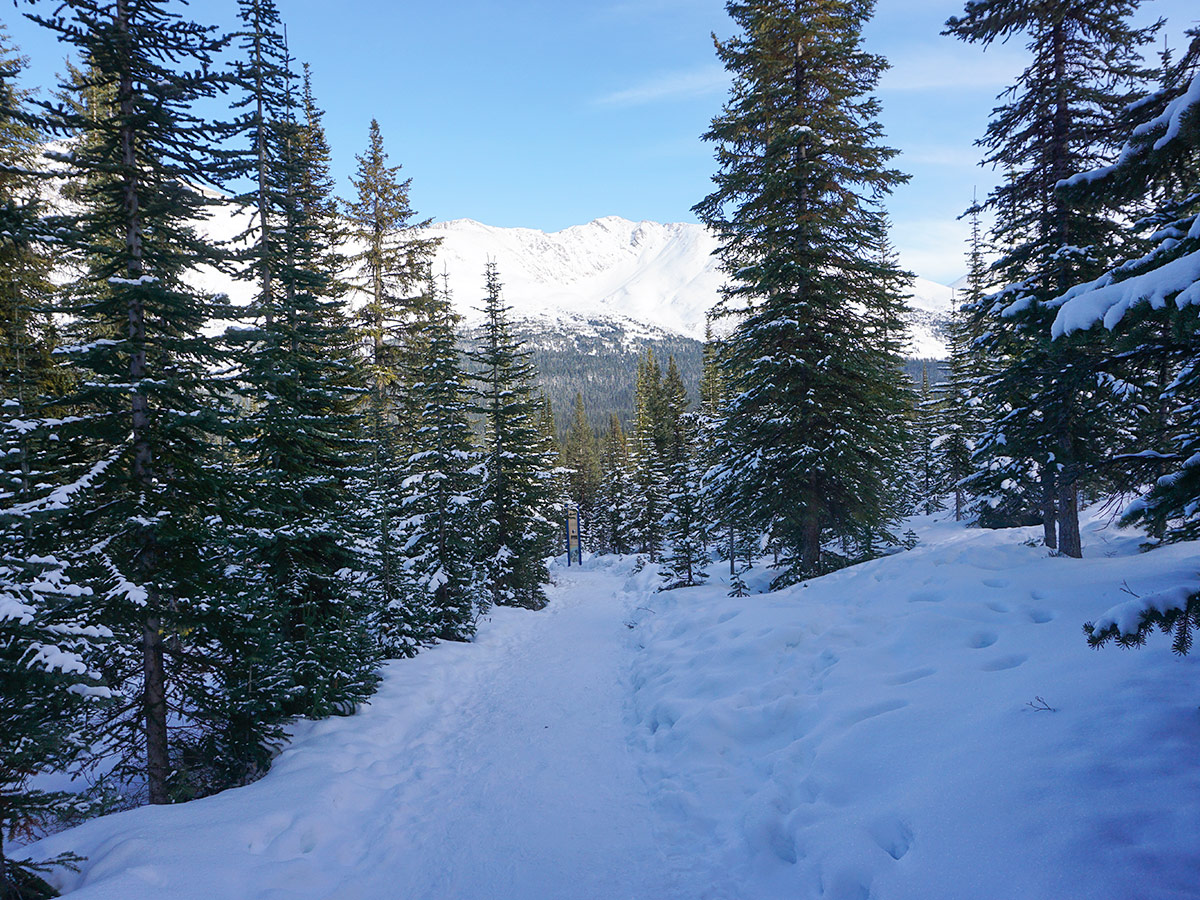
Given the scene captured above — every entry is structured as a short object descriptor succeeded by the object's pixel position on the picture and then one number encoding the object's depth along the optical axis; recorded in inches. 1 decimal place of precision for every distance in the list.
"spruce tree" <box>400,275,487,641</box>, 649.0
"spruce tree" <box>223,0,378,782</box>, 315.9
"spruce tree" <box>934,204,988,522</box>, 1072.2
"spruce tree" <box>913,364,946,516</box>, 1534.2
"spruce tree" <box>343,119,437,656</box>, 743.1
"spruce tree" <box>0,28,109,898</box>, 175.5
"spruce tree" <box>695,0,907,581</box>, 524.4
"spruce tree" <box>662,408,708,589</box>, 890.7
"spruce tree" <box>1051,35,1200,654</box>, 130.0
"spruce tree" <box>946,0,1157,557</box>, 414.6
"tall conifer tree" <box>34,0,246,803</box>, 265.1
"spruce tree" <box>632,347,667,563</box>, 1518.2
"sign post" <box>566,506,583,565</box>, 2201.0
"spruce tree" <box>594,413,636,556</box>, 1916.8
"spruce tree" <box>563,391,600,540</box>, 2518.8
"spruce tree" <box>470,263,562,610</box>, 917.8
